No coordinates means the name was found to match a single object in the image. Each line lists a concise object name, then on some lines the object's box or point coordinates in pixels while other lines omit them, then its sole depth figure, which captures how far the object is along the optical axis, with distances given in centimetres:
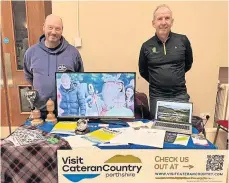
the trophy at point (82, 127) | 145
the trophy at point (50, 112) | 160
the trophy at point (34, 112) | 158
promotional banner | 121
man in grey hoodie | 171
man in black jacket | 174
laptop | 149
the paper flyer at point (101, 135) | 134
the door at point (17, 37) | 264
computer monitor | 159
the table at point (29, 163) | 122
